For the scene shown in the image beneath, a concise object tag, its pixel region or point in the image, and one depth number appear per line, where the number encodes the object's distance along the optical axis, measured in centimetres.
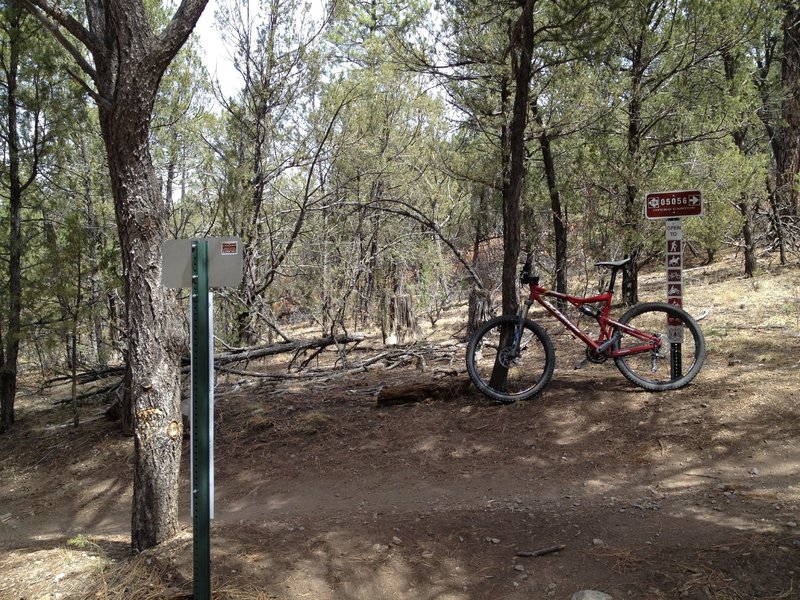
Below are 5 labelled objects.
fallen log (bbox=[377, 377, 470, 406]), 695
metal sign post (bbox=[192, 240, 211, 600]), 319
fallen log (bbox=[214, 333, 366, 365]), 862
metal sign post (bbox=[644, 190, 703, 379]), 622
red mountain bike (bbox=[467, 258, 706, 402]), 611
